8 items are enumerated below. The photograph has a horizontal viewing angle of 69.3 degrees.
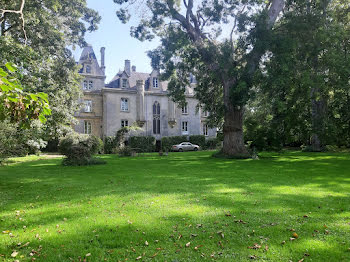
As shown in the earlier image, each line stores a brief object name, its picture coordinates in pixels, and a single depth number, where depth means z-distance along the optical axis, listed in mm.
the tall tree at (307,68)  15992
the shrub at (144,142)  36638
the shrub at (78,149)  15773
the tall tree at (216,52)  17500
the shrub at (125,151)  25062
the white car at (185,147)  36219
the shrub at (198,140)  40141
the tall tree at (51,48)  13527
